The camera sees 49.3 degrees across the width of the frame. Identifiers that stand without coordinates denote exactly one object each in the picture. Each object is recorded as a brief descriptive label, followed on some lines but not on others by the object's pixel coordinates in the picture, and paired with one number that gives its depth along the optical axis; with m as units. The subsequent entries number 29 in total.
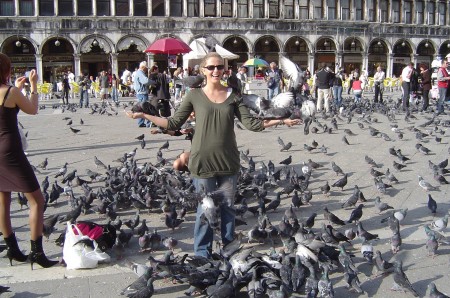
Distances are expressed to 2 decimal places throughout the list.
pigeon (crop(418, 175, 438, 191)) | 6.34
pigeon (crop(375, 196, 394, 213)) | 5.36
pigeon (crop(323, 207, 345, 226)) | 4.84
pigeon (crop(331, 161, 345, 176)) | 7.01
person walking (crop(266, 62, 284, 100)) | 14.89
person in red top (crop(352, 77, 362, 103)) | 18.50
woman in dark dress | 3.73
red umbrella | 16.20
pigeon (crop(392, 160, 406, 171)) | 7.43
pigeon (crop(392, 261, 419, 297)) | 3.50
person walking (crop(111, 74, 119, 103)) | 21.75
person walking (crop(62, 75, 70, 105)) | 21.55
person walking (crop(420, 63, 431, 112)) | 15.40
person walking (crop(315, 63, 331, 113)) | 14.41
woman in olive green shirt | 3.64
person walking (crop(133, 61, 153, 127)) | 11.97
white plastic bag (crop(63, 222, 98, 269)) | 4.02
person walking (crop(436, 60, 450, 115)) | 14.41
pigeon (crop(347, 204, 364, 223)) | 4.88
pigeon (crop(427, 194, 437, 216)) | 5.30
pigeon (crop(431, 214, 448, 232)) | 4.71
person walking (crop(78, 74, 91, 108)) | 20.05
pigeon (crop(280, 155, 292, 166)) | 7.53
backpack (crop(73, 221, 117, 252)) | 4.20
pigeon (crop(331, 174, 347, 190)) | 6.24
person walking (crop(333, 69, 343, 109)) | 16.59
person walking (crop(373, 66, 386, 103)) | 19.12
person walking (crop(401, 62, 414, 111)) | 15.70
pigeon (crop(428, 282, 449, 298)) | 3.26
